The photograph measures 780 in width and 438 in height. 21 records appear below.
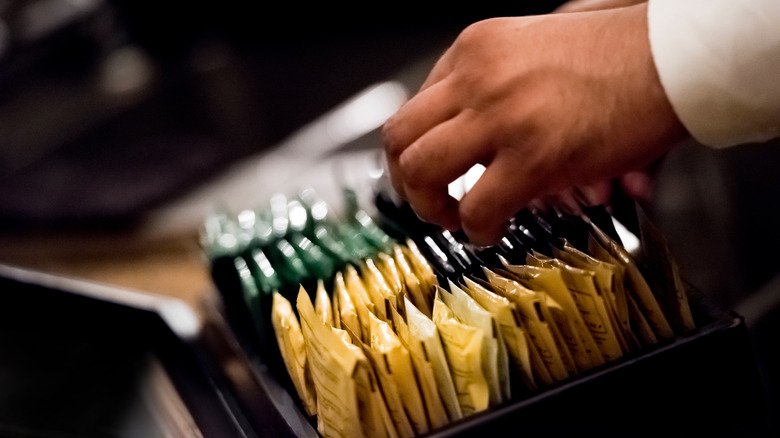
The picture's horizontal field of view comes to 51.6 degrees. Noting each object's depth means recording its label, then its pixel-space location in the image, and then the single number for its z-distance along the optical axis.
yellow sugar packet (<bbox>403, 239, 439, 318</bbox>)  0.73
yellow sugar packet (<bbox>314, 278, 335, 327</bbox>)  0.71
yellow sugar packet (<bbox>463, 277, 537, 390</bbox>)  0.62
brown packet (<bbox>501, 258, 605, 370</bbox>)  0.64
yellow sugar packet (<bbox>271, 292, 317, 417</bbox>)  0.72
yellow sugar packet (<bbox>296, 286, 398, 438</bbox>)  0.61
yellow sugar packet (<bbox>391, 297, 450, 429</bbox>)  0.63
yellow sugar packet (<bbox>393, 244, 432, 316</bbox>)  0.73
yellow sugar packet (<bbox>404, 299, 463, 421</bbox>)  0.63
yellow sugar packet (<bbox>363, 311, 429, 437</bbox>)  0.63
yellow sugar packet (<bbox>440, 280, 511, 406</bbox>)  0.61
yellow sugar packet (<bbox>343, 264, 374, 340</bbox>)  0.70
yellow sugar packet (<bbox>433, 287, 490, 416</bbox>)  0.61
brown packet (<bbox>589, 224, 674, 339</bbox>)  0.65
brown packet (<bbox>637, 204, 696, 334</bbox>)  0.65
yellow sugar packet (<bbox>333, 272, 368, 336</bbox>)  0.70
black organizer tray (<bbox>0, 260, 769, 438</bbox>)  0.61
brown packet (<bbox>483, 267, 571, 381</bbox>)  0.63
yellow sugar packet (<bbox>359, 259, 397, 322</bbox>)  0.71
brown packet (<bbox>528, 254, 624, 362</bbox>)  0.63
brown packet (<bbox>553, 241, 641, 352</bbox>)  0.63
